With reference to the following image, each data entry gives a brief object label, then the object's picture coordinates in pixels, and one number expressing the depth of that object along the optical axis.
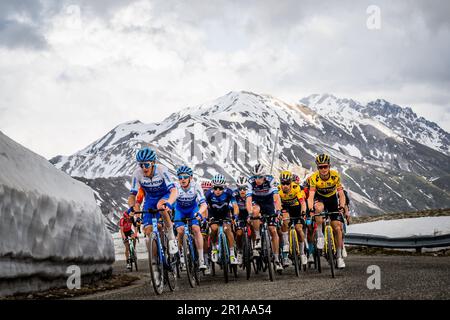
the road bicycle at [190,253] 11.62
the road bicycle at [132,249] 18.47
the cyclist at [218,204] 13.39
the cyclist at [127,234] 18.53
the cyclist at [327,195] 12.09
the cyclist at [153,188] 10.52
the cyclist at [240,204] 14.45
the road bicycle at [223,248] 12.27
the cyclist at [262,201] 12.54
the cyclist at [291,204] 13.38
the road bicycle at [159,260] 10.05
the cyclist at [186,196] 13.28
